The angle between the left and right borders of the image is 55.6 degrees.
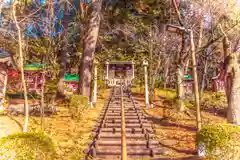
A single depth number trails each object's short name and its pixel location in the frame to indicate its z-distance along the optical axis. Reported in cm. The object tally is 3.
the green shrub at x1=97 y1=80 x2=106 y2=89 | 1728
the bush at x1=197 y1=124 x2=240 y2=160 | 478
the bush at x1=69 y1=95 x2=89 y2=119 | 972
